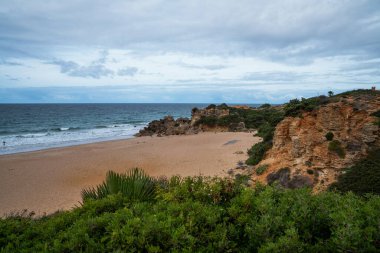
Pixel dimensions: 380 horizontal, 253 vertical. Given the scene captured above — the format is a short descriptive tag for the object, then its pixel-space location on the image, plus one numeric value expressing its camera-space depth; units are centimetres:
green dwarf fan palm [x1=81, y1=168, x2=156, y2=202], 548
